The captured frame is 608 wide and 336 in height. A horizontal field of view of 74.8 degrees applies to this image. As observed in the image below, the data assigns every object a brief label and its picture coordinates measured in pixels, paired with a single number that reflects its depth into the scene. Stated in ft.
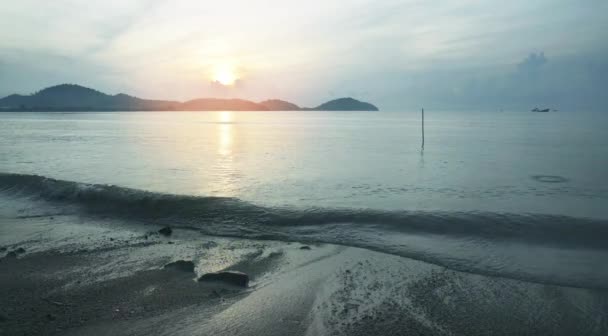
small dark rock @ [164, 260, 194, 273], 27.58
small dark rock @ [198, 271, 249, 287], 25.09
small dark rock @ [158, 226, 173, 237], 37.17
